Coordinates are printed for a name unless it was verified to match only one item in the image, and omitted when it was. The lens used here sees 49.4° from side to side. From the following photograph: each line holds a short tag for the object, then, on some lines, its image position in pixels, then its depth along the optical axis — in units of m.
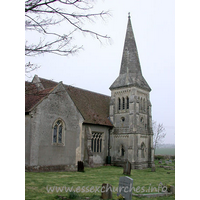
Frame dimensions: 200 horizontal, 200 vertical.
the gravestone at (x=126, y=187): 8.15
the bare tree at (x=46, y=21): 6.56
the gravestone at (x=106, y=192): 8.37
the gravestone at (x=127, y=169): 17.80
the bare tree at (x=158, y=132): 53.96
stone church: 15.96
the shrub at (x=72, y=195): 8.09
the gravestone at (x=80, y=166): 18.06
